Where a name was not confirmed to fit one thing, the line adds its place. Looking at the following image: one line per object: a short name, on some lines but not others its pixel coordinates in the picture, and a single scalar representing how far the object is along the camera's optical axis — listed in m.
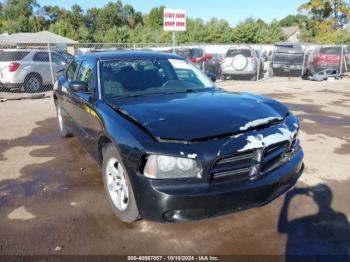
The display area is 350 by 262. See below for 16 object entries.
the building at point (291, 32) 79.94
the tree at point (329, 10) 52.22
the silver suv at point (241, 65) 17.31
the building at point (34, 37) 39.71
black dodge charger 3.01
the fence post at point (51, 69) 13.00
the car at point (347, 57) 18.97
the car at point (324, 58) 18.06
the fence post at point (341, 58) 18.17
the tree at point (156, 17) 90.56
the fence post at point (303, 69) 18.33
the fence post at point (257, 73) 17.12
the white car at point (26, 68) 12.84
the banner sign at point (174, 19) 14.90
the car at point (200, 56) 17.81
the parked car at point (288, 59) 18.62
